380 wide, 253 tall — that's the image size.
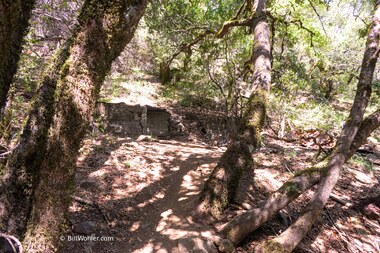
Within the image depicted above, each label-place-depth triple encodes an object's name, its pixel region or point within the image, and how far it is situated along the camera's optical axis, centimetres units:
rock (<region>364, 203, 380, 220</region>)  571
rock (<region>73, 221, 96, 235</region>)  406
